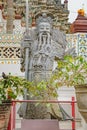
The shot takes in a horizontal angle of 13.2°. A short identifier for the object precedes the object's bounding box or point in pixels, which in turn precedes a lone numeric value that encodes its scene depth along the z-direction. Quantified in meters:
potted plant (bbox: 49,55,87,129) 4.29
